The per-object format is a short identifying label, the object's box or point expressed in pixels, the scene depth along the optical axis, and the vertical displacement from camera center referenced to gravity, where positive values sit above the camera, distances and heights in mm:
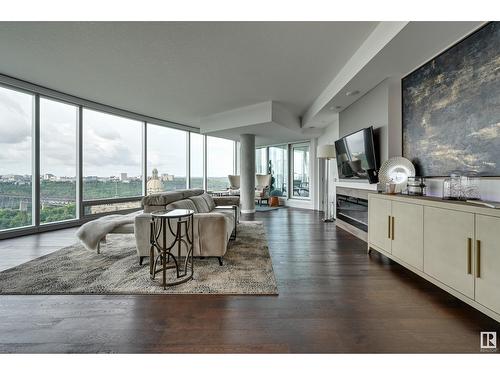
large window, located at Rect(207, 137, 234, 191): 8578 +924
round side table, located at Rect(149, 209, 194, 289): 2344 -599
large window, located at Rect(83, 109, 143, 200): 5508 +769
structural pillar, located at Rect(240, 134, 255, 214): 7258 +443
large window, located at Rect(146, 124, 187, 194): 6859 +851
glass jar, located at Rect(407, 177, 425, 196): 2766 +5
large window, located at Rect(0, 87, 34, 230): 4105 +491
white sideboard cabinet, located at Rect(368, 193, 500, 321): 1630 -505
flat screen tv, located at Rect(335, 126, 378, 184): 3746 +545
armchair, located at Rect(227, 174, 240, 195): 8783 +193
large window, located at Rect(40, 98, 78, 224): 4664 +536
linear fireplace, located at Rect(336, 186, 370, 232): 3975 -396
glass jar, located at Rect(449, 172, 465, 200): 2176 -5
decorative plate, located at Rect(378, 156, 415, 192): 3047 +203
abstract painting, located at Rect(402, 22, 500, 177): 2131 +841
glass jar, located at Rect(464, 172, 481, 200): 2162 -33
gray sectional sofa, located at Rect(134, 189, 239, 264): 2752 -581
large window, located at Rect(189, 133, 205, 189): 8023 +950
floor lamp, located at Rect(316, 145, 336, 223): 5570 +775
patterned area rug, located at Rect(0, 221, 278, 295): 2216 -971
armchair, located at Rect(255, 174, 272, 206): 8824 -33
